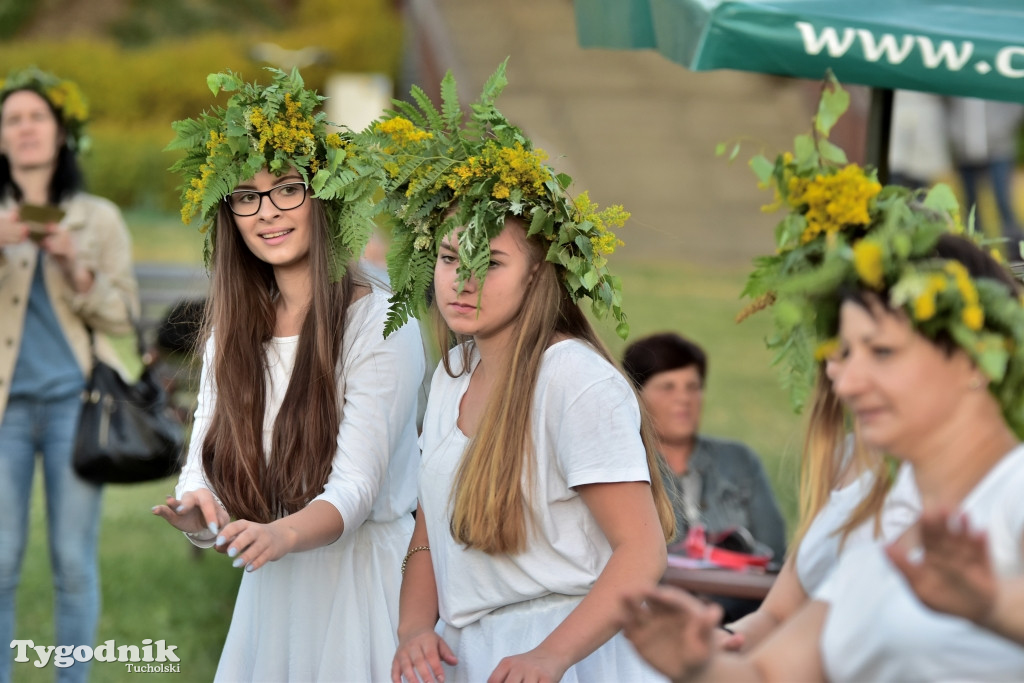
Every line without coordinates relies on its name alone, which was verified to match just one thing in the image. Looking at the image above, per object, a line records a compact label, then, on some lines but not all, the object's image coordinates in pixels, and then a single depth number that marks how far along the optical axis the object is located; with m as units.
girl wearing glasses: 6.27
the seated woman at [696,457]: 10.15
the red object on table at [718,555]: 9.12
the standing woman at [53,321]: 9.23
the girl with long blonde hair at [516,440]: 5.40
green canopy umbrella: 7.10
